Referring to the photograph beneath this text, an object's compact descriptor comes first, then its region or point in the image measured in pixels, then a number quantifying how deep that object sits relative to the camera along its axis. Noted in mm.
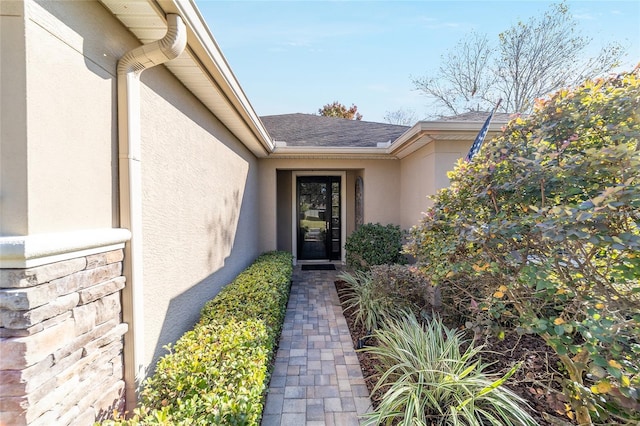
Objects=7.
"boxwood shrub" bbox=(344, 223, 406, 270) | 6168
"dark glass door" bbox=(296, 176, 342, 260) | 9008
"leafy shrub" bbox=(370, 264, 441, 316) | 4379
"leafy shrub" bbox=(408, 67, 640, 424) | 1757
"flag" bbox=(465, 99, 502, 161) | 4242
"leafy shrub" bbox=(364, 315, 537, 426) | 2242
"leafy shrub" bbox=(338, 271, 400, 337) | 4191
